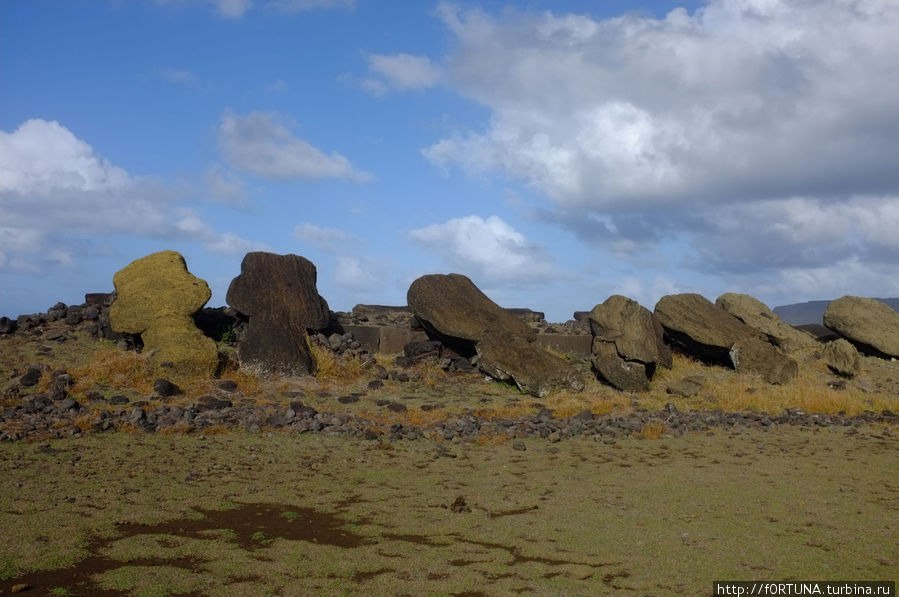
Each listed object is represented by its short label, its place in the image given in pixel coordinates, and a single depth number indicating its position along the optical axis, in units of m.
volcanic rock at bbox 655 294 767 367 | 15.70
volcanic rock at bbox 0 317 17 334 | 15.35
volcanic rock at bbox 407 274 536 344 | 15.29
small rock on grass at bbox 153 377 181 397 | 12.20
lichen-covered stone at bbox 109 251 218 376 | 13.52
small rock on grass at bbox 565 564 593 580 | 5.12
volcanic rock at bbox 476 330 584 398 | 13.98
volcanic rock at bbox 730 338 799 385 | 14.99
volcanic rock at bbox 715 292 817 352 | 17.02
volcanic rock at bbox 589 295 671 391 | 14.46
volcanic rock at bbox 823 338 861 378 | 15.77
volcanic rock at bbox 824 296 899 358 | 17.52
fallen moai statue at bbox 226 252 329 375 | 14.12
